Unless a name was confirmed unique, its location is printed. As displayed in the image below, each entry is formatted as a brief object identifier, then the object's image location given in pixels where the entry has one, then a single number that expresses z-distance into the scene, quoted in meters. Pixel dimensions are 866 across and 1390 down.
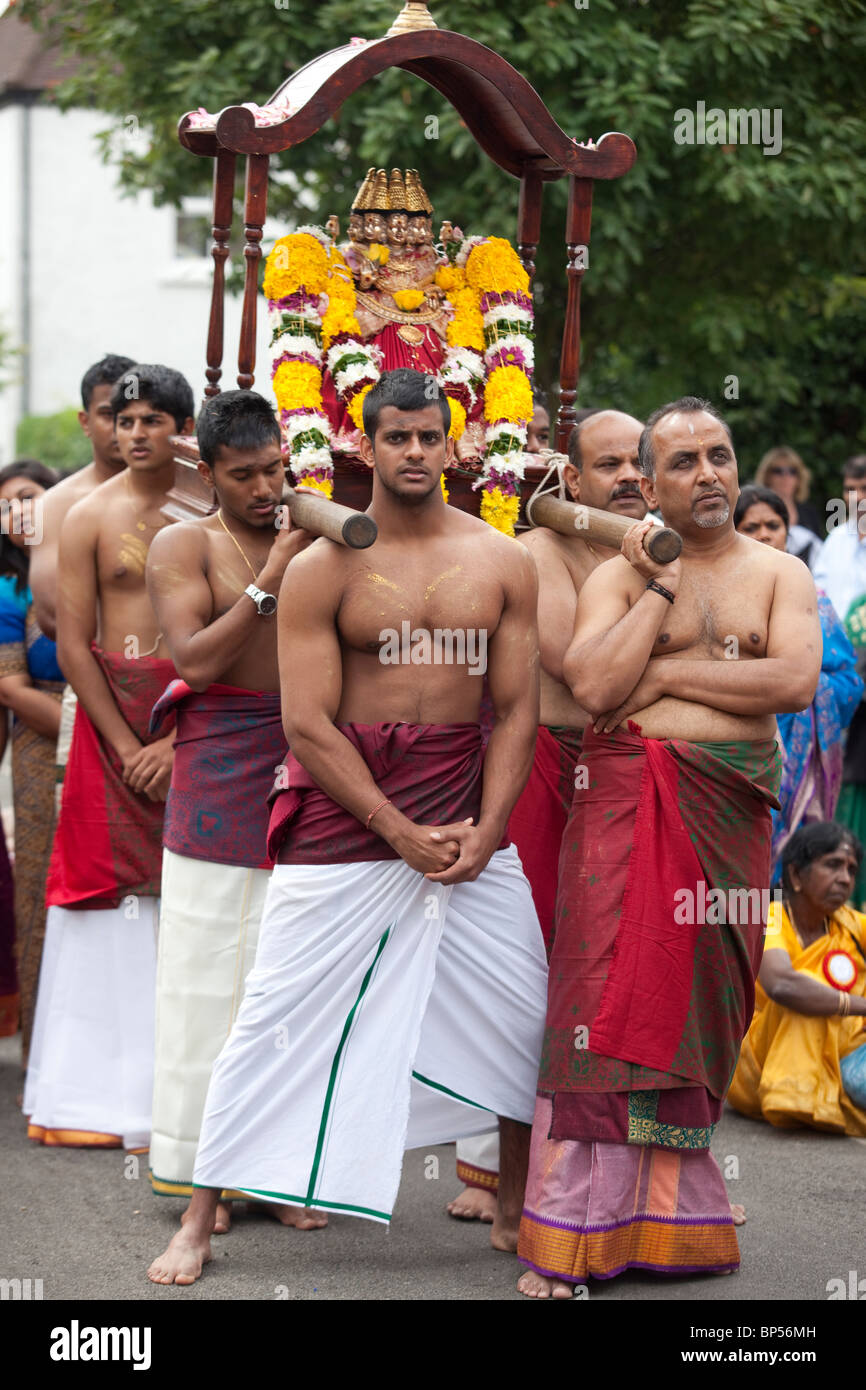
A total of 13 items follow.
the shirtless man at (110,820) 11.44
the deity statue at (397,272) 11.27
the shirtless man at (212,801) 9.91
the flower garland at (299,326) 10.69
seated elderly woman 11.75
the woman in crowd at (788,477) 20.00
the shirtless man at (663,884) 8.81
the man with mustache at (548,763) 10.04
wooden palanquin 10.56
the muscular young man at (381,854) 8.81
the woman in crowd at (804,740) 13.41
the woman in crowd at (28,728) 12.87
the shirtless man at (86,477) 12.67
